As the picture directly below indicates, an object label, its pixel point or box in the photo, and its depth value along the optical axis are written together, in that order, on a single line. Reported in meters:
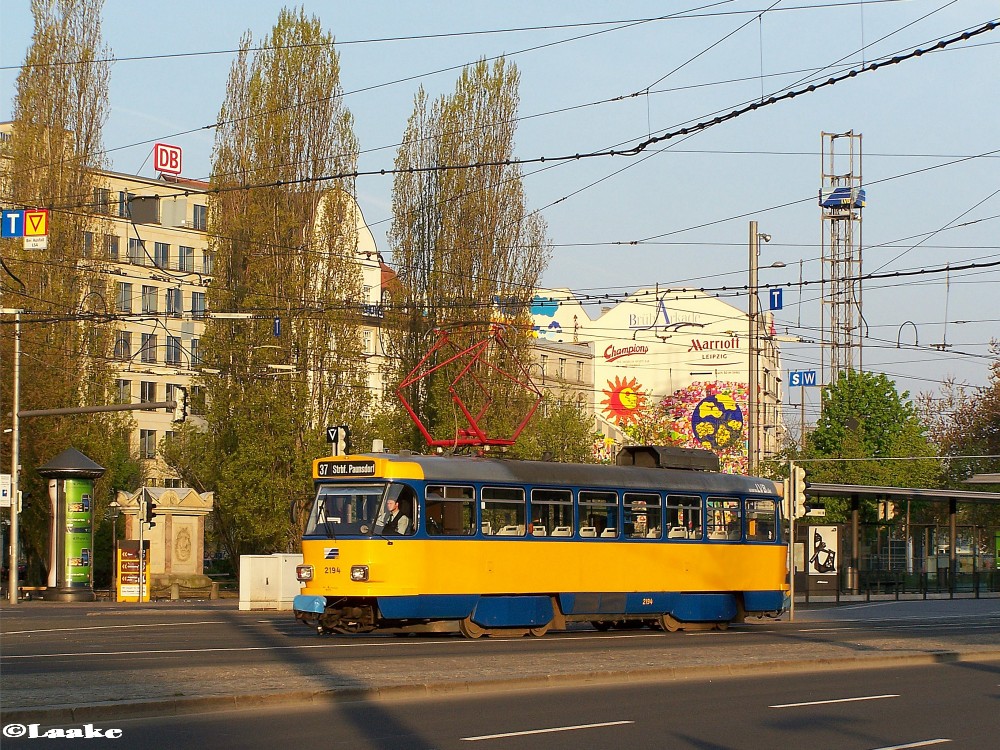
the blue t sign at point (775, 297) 63.44
